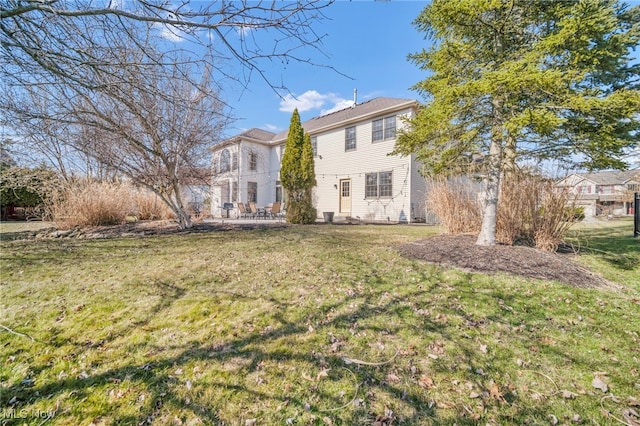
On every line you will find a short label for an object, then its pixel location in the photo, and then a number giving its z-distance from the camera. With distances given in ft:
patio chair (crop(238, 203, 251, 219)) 52.34
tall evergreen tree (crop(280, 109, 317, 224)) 39.42
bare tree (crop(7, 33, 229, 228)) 18.29
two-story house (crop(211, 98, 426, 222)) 42.37
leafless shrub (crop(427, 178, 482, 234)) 21.76
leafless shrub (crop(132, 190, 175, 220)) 36.32
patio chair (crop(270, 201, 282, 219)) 50.63
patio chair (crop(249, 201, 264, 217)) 54.32
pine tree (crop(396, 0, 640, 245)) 11.87
